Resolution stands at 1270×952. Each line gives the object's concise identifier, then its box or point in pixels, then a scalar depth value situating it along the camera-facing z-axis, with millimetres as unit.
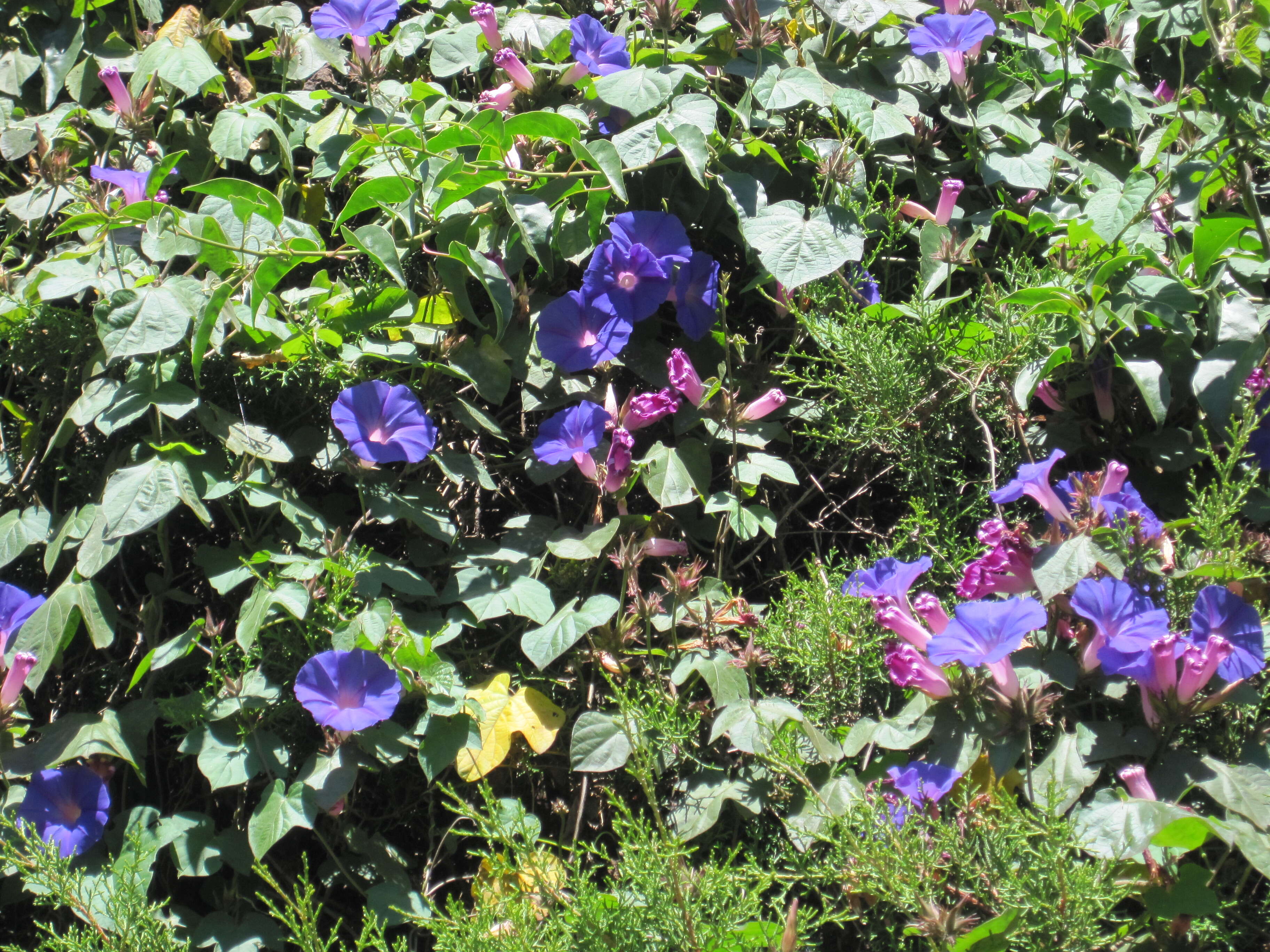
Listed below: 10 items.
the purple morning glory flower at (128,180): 1852
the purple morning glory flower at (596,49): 1934
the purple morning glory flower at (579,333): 1822
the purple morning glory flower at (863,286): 1961
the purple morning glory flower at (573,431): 1792
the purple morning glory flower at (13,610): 1740
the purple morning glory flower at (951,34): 1979
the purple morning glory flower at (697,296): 1907
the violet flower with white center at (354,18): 2014
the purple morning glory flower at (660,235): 1851
